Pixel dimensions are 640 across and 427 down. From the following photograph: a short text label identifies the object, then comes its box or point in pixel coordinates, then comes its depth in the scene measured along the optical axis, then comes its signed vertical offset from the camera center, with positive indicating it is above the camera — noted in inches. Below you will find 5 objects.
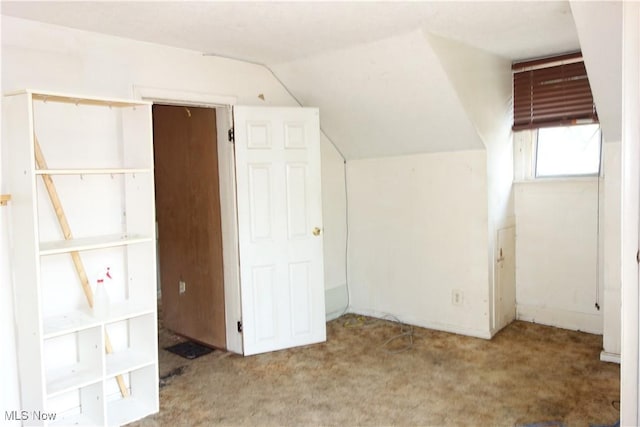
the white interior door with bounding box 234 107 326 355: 146.3 -8.1
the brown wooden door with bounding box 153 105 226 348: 155.1 -6.4
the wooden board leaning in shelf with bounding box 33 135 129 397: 101.0 -2.6
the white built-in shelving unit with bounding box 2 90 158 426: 94.7 -11.6
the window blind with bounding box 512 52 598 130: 153.3 +31.9
